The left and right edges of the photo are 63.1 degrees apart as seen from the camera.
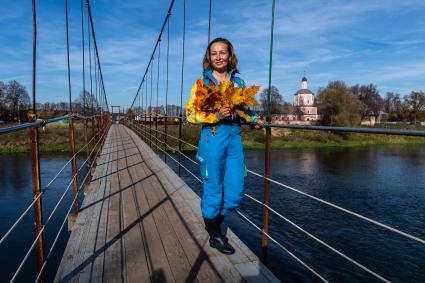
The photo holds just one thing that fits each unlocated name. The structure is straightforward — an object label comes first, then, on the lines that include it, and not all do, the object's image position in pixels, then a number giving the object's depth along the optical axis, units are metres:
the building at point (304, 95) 75.46
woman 1.76
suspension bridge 1.60
